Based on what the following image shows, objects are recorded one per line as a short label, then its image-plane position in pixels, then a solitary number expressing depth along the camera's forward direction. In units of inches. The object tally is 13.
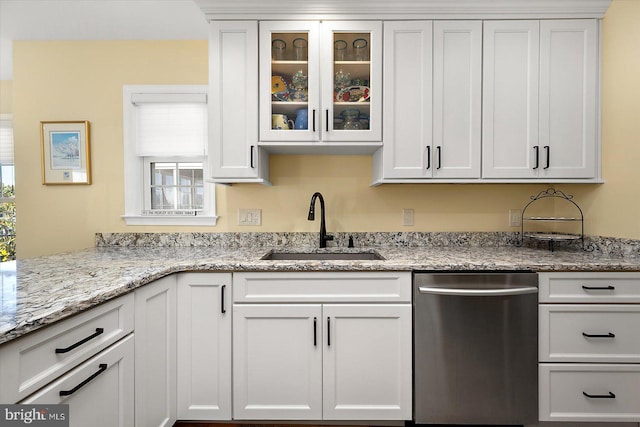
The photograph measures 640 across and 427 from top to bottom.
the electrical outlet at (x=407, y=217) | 92.9
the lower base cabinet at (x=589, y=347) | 63.7
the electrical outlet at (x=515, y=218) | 92.0
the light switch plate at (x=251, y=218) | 93.4
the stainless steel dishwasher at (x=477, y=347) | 64.0
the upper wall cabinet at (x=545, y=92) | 77.7
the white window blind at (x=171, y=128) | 94.0
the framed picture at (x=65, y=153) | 93.7
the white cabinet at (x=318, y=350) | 65.4
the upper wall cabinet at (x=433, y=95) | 77.7
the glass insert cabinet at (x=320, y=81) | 77.8
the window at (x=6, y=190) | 120.0
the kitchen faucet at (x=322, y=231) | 86.5
